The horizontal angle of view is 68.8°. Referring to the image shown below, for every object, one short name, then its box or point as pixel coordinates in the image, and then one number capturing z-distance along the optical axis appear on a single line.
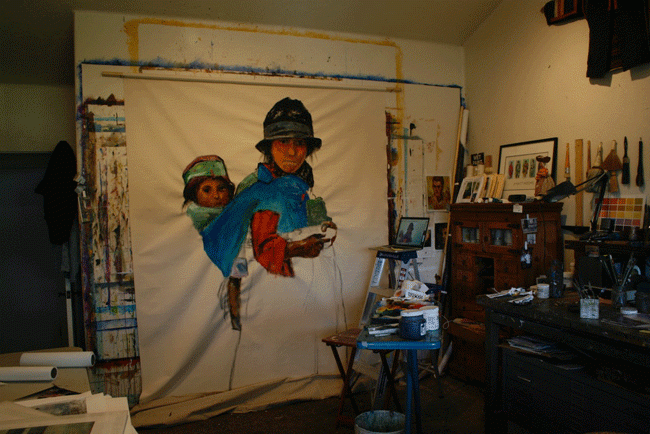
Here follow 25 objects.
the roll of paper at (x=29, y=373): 1.72
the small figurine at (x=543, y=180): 3.45
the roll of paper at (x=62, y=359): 1.92
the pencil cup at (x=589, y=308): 2.38
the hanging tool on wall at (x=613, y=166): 3.04
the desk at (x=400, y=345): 2.35
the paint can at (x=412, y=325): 2.38
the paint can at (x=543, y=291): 2.88
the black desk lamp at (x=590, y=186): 3.14
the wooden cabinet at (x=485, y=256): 3.39
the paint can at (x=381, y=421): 2.67
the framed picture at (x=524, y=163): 3.57
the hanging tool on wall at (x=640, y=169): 2.93
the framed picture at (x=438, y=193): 4.28
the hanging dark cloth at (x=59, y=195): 3.46
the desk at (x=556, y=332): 2.13
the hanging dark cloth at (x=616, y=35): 2.85
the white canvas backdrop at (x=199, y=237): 3.47
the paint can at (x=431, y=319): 2.51
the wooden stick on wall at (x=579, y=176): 3.33
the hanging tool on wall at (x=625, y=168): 3.01
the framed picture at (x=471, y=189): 4.01
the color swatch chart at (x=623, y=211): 2.94
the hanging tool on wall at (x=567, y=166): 3.41
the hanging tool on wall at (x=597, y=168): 3.16
